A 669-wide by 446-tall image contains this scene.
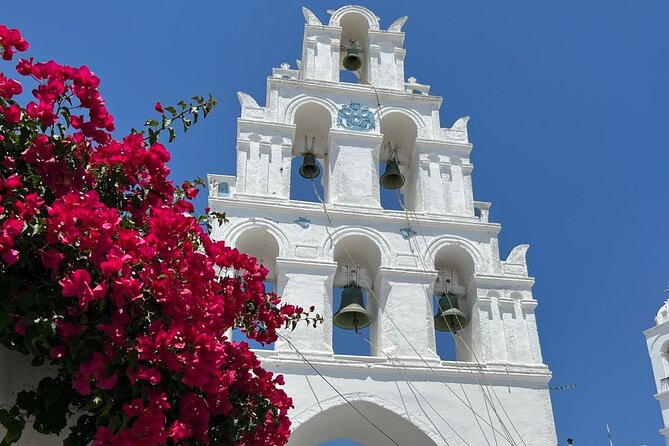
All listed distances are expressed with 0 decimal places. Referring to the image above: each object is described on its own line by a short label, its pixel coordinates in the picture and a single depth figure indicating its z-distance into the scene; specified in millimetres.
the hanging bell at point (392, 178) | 10570
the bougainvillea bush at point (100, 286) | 2795
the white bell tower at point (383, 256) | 8422
